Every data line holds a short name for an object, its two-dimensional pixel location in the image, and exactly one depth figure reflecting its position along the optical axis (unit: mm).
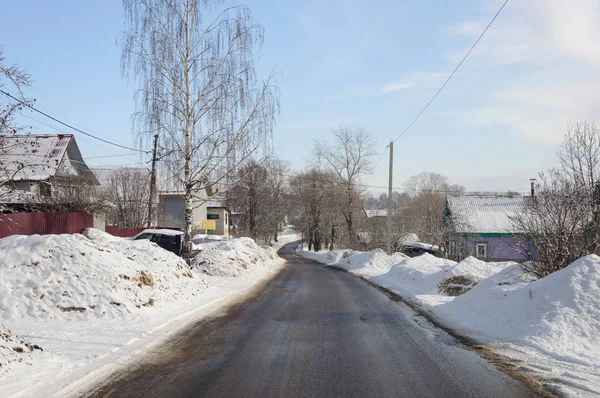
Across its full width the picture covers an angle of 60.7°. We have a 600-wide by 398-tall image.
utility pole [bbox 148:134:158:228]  22641
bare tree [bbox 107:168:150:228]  40594
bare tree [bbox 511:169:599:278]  12633
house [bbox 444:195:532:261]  34188
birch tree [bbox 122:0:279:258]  17969
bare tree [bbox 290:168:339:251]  66438
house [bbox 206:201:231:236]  75188
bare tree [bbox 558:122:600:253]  13070
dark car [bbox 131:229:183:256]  26672
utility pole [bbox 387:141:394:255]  34594
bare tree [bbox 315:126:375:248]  58656
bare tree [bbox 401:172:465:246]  41644
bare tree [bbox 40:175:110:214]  24141
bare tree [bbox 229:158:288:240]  57188
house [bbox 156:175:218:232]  50244
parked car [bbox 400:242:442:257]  43731
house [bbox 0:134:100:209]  8719
